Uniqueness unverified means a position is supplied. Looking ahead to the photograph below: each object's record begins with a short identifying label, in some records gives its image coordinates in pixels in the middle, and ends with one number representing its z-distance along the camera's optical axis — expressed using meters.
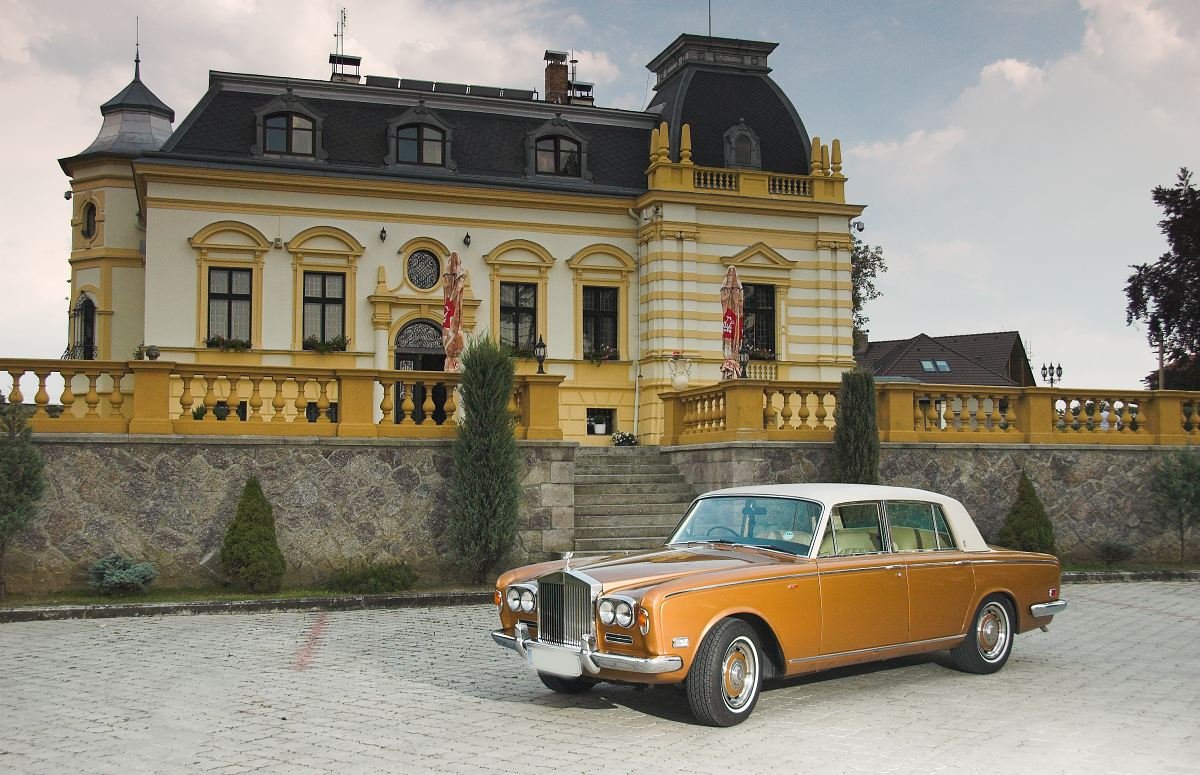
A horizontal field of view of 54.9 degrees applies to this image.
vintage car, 7.51
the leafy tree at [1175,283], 30.20
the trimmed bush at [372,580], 14.31
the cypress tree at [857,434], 16.92
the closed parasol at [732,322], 19.55
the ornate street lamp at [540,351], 23.18
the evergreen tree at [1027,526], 17.27
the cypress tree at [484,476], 15.16
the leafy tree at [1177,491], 18.33
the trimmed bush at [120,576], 13.59
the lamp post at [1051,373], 24.03
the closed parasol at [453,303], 20.03
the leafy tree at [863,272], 40.84
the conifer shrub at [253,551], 13.96
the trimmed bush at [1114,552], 18.05
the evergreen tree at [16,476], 13.18
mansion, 24.48
